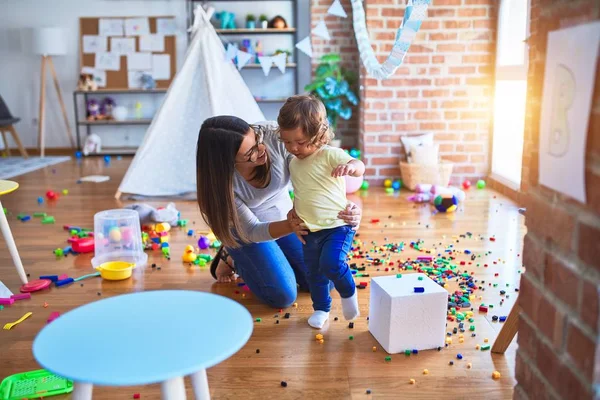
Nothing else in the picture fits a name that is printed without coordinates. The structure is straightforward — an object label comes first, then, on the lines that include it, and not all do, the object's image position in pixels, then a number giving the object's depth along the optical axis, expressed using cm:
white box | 174
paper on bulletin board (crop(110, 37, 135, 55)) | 646
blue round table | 93
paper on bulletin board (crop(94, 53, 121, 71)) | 647
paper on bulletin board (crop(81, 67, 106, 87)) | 646
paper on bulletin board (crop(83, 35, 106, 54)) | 645
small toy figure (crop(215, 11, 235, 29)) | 611
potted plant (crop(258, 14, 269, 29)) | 608
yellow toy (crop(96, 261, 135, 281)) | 248
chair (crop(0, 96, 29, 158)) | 583
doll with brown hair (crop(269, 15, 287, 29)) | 611
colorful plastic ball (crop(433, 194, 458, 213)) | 358
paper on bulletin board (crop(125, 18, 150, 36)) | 641
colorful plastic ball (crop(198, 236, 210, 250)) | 291
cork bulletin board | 642
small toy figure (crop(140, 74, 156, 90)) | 643
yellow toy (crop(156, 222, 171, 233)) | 318
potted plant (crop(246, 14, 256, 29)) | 612
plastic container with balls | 265
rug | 519
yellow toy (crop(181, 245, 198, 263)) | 271
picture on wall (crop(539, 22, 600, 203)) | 91
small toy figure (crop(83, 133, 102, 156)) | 635
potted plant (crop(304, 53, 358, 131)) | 511
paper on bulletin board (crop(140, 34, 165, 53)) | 643
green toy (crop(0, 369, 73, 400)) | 156
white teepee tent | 409
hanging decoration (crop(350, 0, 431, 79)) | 231
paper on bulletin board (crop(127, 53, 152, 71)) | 646
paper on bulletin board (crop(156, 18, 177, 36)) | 639
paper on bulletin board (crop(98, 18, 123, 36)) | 642
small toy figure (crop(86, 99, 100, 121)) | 641
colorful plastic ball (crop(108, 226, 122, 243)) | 266
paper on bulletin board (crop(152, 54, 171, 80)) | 646
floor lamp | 601
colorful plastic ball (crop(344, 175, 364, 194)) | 418
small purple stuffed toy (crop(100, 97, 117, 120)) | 647
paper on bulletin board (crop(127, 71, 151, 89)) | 651
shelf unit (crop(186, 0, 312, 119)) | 624
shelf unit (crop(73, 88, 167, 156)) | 630
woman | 180
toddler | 179
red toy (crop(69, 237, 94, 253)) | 287
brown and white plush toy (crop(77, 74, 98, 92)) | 632
